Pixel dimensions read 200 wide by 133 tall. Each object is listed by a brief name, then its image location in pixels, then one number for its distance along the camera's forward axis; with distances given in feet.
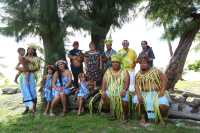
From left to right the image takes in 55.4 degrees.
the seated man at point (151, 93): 12.17
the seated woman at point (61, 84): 13.70
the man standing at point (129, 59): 14.17
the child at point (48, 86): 13.99
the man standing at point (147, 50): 14.96
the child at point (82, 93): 13.69
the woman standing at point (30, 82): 14.53
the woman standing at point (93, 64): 14.51
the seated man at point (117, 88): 12.76
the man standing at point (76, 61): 14.64
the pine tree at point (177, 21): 16.93
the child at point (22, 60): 14.29
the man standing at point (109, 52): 14.43
